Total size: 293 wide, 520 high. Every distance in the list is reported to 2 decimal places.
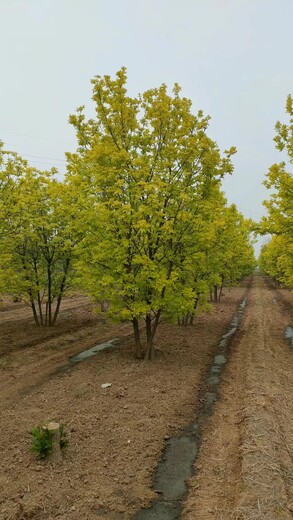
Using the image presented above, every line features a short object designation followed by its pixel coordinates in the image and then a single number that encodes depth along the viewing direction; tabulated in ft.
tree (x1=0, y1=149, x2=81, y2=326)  42.47
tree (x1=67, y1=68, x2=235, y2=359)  32.50
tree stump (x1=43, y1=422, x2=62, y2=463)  18.48
